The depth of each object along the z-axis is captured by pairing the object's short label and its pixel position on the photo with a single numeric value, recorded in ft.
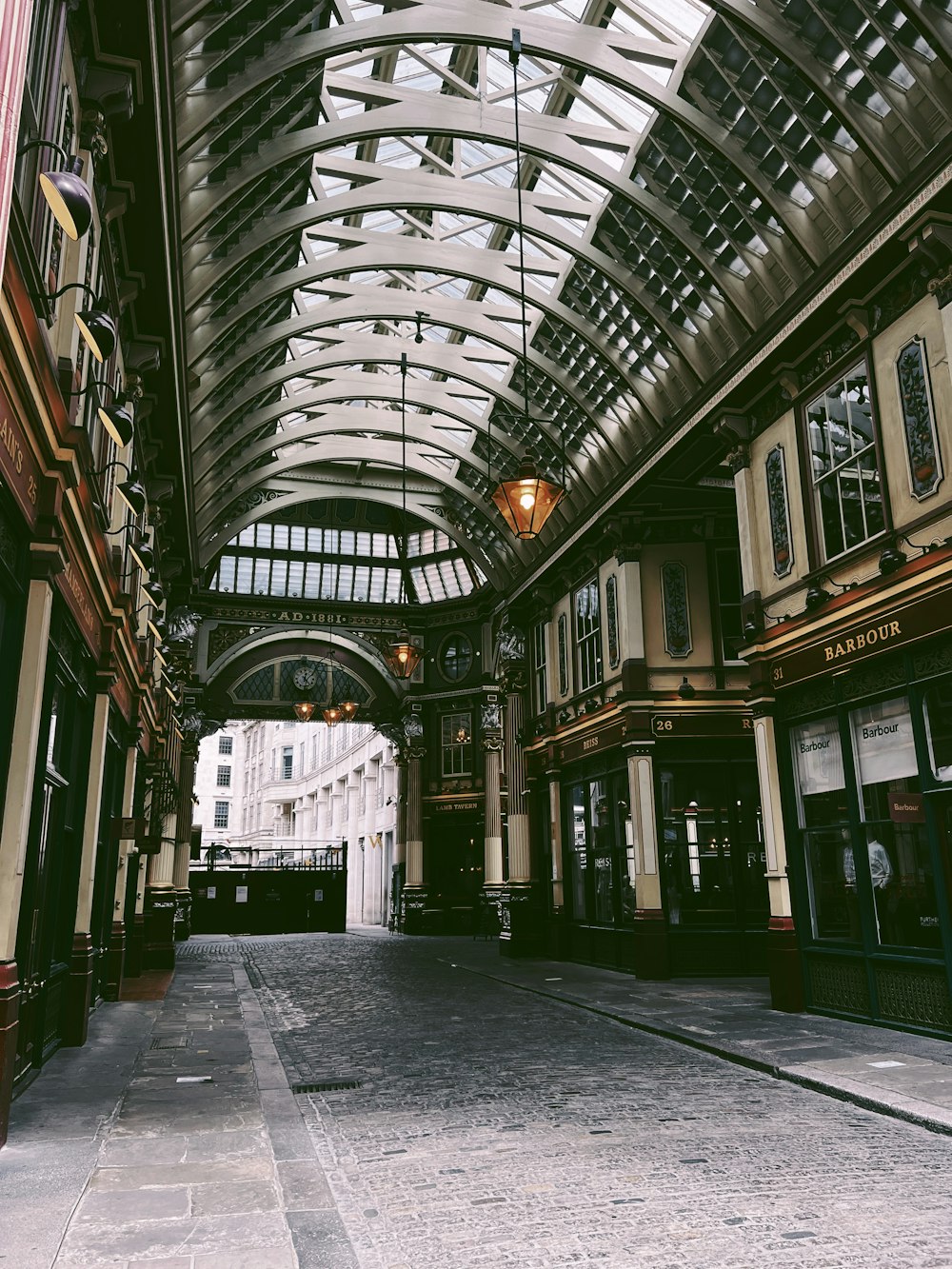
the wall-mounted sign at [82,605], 28.27
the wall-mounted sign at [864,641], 31.96
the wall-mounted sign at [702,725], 54.75
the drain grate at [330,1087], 27.86
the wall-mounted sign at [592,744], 57.77
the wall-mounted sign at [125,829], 42.57
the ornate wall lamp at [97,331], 20.77
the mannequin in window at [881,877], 35.06
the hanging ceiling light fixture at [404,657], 69.10
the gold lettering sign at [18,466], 19.80
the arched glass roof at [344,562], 103.19
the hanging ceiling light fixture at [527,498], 34.42
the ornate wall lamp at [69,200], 13.57
